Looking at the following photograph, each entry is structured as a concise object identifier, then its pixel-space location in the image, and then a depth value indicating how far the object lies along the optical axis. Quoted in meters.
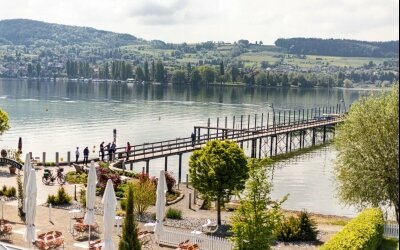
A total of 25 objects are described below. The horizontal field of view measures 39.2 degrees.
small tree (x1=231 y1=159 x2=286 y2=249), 20.45
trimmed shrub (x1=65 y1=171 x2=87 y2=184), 40.10
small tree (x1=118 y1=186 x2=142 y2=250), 19.53
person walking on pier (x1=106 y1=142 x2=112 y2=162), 48.56
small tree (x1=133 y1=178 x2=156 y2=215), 31.08
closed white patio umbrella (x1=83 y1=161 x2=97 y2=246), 23.58
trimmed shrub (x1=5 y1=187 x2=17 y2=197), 34.28
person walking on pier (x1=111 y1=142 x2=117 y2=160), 48.67
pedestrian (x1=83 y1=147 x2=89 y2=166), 47.16
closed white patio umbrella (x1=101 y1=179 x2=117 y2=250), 20.89
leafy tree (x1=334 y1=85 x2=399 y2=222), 30.62
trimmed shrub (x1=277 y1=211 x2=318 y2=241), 28.56
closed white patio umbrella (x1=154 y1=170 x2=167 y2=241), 24.69
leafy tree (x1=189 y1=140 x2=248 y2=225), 31.77
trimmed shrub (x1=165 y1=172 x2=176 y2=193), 39.72
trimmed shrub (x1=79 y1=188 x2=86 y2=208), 31.69
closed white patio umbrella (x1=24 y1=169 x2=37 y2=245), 22.62
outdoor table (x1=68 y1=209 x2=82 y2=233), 28.97
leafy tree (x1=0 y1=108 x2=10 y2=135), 49.42
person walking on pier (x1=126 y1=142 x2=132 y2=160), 49.89
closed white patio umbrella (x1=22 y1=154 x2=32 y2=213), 26.66
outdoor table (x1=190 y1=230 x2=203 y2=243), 25.90
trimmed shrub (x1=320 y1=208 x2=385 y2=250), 21.14
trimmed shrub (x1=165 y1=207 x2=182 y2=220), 32.44
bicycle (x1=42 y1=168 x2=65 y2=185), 39.91
